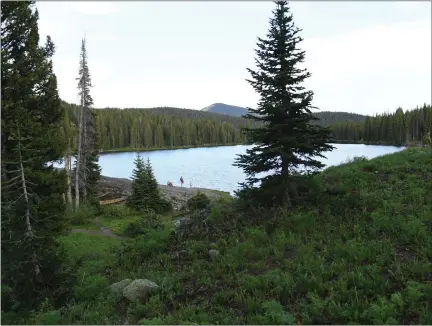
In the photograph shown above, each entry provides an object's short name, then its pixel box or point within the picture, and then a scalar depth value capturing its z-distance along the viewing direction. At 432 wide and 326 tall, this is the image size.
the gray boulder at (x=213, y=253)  9.40
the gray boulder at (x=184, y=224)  12.93
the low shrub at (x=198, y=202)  29.83
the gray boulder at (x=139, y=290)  7.62
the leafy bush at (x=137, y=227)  19.08
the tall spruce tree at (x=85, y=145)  28.19
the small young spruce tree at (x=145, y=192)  31.70
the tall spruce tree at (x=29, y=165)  7.73
